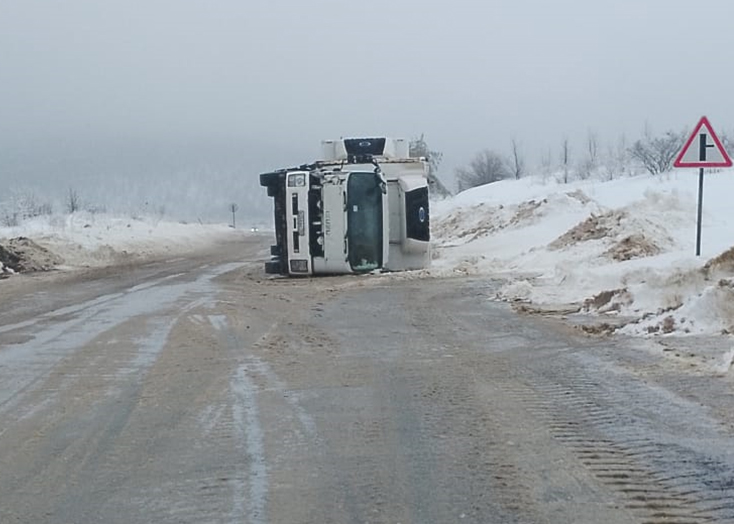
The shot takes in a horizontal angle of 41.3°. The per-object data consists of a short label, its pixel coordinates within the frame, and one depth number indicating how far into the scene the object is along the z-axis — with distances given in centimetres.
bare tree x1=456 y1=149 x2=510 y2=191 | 11062
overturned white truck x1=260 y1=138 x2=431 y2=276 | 2036
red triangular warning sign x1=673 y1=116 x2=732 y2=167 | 1438
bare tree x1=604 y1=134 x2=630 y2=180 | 7690
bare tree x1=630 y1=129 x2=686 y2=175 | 7244
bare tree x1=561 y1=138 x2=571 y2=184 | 7936
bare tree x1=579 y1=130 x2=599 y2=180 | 8422
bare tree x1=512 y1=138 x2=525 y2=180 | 10844
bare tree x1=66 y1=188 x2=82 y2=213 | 9006
